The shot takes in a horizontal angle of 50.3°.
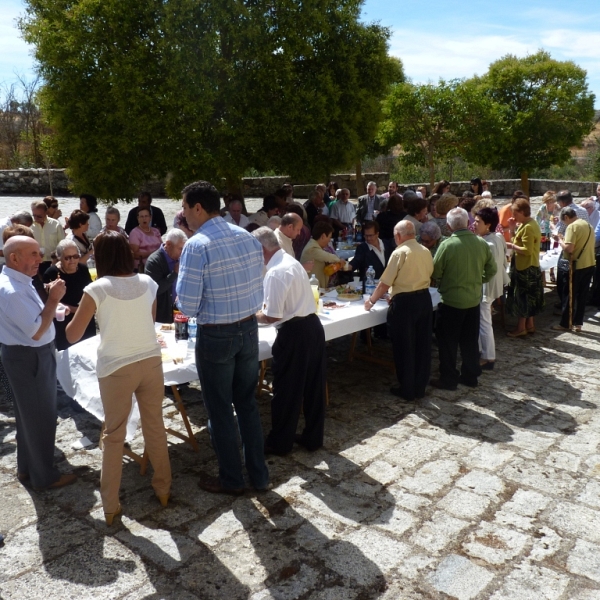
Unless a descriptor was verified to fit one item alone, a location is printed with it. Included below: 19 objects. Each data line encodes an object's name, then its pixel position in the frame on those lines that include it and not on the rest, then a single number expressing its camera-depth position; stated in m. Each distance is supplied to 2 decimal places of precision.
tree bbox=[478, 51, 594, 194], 19.36
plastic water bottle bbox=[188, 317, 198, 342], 5.00
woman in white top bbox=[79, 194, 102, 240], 8.52
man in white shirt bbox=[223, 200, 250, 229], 9.15
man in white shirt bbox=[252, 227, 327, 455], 4.39
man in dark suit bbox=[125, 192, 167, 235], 8.48
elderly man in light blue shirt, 3.91
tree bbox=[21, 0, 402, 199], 8.63
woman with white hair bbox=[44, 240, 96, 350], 5.32
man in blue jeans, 3.73
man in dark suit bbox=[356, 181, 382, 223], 11.99
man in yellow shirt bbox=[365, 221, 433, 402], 5.47
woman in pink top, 7.96
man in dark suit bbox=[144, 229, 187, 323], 5.49
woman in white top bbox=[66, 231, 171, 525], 3.58
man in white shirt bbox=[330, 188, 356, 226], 11.93
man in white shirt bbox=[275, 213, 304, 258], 5.30
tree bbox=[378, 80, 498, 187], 17.00
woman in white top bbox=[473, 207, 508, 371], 6.52
